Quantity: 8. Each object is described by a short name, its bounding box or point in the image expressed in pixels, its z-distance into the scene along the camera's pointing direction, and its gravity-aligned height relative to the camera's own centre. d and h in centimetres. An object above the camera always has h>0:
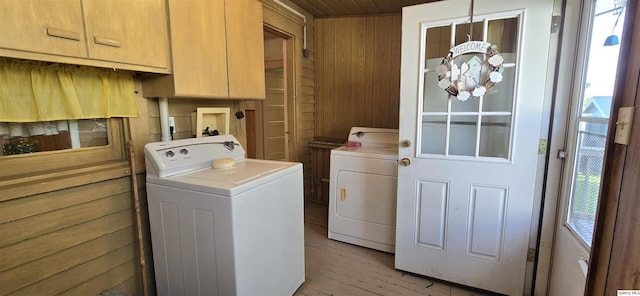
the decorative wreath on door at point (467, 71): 170 +26
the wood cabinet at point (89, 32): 101 +33
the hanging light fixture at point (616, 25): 123 +39
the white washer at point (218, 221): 139 -57
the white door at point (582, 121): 132 -4
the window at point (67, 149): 126 -19
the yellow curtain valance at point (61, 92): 121 +10
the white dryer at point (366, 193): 239 -70
